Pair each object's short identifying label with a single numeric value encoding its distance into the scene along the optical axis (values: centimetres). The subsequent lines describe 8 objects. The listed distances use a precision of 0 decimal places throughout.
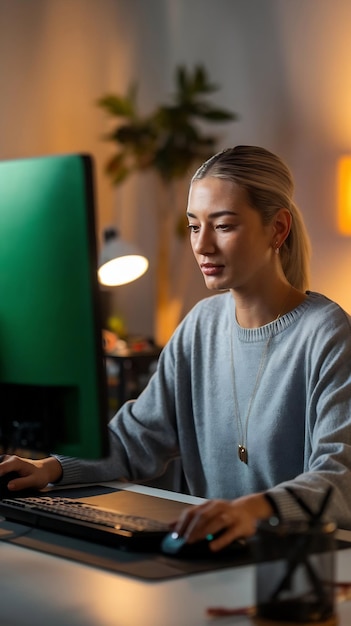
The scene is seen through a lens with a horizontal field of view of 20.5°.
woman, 175
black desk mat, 124
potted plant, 497
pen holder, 100
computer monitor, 115
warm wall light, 425
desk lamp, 388
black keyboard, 132
